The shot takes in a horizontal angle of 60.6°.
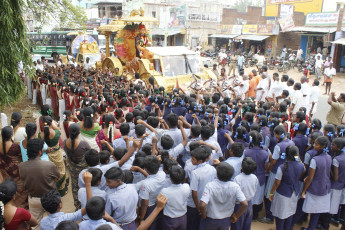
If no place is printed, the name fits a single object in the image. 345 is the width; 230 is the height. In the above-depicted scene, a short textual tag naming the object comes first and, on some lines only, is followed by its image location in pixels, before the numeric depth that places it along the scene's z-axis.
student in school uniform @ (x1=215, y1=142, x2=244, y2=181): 3.83
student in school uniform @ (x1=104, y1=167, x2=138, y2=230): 2.90
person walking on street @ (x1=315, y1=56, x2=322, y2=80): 16.81
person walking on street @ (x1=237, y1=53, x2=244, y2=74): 17.88
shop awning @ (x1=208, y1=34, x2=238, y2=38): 28.25
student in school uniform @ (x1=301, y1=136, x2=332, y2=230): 3.79
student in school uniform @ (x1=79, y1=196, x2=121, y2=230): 2.47
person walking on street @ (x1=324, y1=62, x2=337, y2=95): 12.67
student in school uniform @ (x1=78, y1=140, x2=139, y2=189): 3.34
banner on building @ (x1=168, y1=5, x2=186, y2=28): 31.00
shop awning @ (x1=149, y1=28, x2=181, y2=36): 30.47
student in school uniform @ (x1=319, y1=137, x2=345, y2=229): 3.86
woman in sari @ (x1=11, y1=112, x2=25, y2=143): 4.53
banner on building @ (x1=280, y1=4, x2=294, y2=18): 24.52
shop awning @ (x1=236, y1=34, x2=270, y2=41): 24.95
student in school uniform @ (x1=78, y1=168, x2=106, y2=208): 2.97
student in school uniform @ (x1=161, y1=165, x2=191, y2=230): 3.06
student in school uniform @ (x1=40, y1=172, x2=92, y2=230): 2.62
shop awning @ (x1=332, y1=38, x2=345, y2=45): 17.50
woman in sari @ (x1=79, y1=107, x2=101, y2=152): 4.50
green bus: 24.23
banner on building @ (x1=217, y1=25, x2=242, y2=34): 28.28
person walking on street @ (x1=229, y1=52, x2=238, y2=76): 17.08
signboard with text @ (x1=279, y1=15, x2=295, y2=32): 23.03
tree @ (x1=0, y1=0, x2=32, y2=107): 5.07
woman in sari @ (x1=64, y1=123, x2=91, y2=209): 4.04
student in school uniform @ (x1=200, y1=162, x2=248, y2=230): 3.13
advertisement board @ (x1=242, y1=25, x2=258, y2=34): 26.58
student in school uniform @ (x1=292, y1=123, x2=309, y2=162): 4.52
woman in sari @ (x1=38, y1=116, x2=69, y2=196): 4.23
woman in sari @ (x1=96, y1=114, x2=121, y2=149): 4.47
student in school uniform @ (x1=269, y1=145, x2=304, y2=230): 3.69
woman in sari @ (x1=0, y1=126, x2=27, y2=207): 3.99
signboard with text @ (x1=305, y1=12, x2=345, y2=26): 19.97
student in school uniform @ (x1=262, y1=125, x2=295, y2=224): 4.08
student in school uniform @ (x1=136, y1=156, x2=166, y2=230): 3.23
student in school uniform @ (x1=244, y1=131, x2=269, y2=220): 4.04
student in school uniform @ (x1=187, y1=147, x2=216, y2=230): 3.41
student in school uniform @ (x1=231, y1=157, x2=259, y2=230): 3.43
